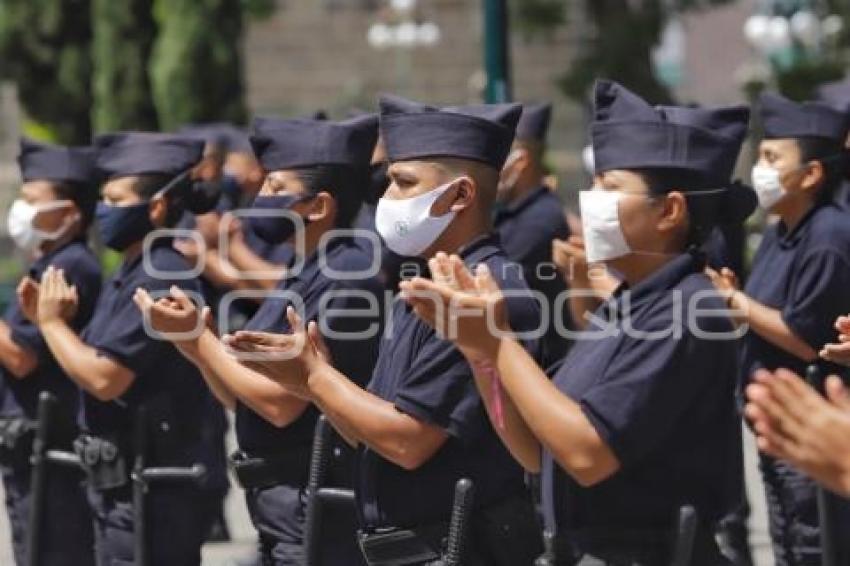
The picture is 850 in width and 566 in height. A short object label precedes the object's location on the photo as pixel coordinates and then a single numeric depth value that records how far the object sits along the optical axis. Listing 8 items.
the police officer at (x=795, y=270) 15.02
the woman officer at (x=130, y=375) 14.97
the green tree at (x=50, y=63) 49.59
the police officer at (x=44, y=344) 16.59
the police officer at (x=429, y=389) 10.98
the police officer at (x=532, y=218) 18.97
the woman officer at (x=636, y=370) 9.84
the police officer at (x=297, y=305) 12.95
